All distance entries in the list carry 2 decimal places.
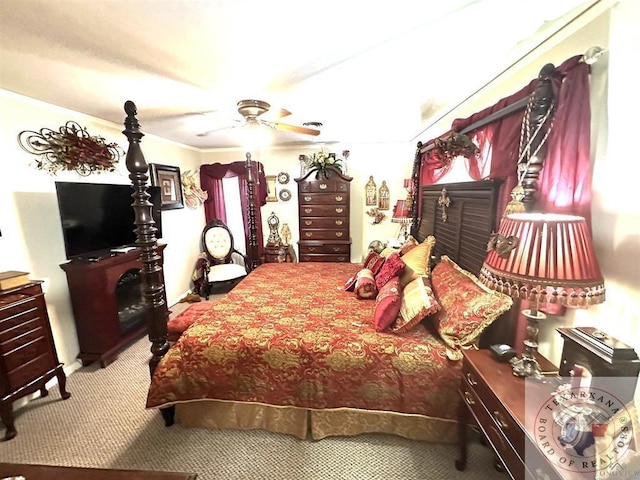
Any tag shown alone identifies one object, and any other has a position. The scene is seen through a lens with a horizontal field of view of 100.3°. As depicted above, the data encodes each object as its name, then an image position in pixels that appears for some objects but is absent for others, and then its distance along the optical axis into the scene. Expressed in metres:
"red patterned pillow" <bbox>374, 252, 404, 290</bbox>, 2.16
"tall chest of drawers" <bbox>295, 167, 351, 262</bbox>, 4.14
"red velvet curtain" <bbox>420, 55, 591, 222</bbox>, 1.11
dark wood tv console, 2.38
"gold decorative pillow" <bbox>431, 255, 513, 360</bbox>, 1.48
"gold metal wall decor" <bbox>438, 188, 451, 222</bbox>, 2.39
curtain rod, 1.41
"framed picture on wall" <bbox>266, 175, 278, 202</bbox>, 4.61
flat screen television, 2.30
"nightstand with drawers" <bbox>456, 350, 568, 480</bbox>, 0.96
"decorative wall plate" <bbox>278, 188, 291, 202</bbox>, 4.64
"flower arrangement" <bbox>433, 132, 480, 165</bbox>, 1.93
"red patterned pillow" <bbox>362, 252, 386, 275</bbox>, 2.53
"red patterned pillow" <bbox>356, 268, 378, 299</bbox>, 2.27
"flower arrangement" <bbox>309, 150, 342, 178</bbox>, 4.04
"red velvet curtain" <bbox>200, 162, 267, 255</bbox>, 4.50
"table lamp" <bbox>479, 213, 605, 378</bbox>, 0.95
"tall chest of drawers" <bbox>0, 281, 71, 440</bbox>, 1.75
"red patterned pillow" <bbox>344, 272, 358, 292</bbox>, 2.48
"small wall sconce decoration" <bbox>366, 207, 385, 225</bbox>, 4.54
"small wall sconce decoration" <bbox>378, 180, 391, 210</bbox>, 4.46
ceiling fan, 2.01
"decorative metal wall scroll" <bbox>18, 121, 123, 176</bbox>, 2.18
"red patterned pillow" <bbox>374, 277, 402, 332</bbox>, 1.71
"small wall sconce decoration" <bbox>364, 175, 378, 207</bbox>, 4.47
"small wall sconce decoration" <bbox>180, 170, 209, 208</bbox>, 4.19
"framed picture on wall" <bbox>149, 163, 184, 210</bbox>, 3.54
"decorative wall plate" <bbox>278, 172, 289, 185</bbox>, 4.59
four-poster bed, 1.55
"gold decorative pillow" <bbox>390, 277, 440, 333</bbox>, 1.66
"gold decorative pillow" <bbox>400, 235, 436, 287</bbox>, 2.11
